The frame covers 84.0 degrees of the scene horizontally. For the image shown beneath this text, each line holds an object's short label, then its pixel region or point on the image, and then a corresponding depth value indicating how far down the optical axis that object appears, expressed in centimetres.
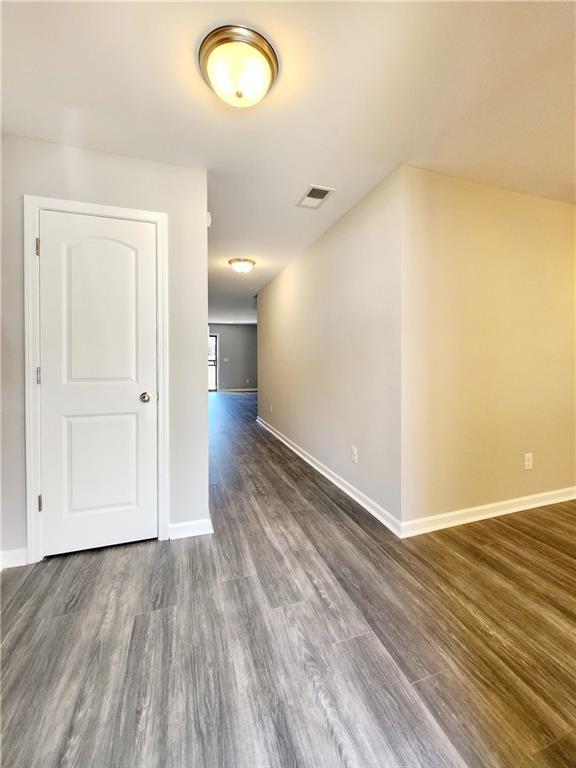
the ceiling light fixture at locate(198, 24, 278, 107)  125
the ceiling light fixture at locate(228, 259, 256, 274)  411
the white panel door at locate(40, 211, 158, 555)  188
